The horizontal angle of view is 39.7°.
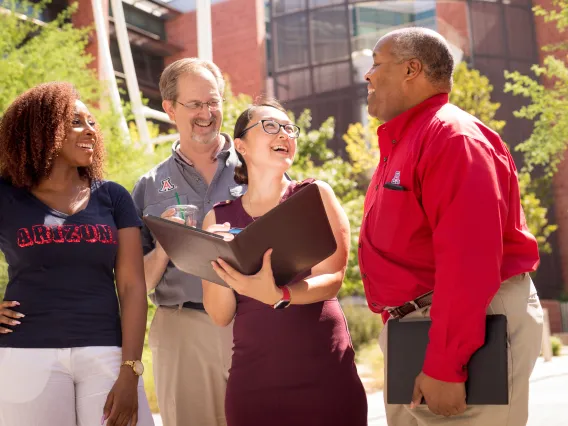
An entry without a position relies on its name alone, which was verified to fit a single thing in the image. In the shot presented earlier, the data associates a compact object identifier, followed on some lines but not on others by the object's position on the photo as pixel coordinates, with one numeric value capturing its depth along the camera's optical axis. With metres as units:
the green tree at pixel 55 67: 11.73
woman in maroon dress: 2.77
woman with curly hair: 2.78
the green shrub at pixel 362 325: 13.88
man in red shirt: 2.32
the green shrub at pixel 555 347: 16.31
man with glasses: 3.65
